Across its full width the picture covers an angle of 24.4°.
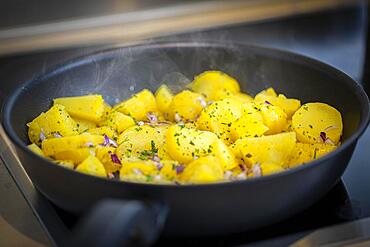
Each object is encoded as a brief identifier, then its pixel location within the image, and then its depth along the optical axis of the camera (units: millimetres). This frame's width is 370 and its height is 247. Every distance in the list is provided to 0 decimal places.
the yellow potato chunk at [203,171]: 573
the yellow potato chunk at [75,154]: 631
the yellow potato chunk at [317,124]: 659
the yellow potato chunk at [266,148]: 620
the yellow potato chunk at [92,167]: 595
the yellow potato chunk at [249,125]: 657
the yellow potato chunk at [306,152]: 630
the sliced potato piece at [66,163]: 618
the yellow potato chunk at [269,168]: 595
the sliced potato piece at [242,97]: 728
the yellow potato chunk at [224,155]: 621
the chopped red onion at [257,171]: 598
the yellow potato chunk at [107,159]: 627
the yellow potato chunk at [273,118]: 670
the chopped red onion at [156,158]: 624
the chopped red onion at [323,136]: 656
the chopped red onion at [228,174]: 603
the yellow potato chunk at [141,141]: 647
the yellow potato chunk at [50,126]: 673
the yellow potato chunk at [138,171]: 581
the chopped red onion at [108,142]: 655
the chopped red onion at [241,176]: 598
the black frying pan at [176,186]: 538
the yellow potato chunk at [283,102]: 704
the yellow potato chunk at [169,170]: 594
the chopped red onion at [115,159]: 625
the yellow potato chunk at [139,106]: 722
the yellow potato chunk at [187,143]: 631
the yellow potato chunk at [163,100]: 738
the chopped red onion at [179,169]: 597
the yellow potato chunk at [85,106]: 701
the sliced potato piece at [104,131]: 683
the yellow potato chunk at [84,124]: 700
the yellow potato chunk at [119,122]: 700
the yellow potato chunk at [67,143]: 638
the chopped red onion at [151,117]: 719
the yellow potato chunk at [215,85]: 744
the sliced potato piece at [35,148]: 641
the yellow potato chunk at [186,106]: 718
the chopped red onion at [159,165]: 605
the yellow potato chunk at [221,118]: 674
